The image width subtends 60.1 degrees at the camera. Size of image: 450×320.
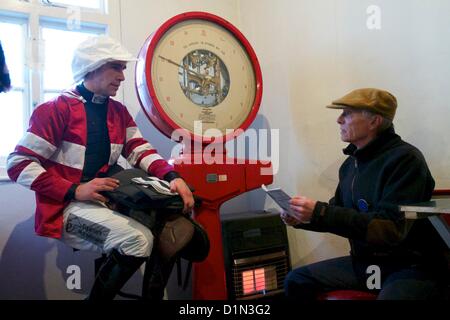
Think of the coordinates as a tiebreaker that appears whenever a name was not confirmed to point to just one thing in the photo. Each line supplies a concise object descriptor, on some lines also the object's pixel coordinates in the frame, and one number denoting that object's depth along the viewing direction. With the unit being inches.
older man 45.3
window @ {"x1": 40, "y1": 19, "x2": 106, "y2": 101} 76.2
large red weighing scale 58.4
